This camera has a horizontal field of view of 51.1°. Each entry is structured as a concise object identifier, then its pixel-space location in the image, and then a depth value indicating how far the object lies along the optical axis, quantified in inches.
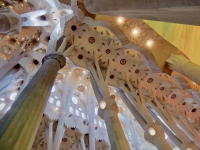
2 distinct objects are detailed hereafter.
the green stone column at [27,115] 120.0
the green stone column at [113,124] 230.6
